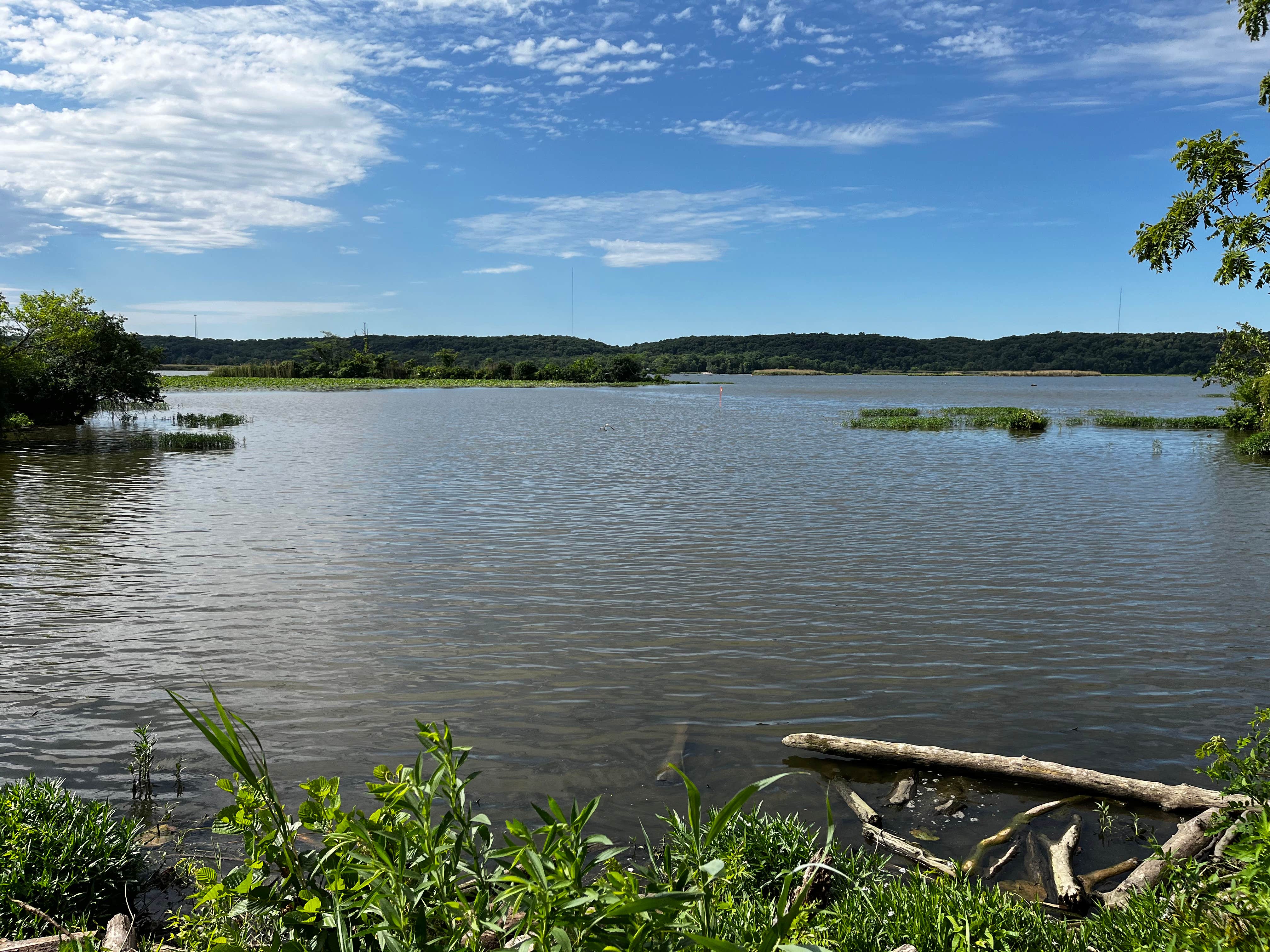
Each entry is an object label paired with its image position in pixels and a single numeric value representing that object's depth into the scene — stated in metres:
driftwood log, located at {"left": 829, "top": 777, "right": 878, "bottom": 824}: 6.06
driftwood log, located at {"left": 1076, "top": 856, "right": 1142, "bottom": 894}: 5.27
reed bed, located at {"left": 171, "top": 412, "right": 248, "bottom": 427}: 44.31
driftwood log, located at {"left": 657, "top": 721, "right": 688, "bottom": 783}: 6.82
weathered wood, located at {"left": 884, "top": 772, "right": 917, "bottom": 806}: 6.45
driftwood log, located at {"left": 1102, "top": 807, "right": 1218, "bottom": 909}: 4.66
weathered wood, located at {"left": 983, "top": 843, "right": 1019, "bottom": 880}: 5.46
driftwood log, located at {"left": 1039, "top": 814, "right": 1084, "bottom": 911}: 4.96
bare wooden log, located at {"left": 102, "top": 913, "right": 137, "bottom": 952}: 3.82
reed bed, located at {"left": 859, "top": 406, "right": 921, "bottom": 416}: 53.81
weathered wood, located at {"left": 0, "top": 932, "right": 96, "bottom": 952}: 3.61
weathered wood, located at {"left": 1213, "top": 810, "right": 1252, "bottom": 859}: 4.48
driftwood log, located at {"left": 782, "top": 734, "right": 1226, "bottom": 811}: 6.07
